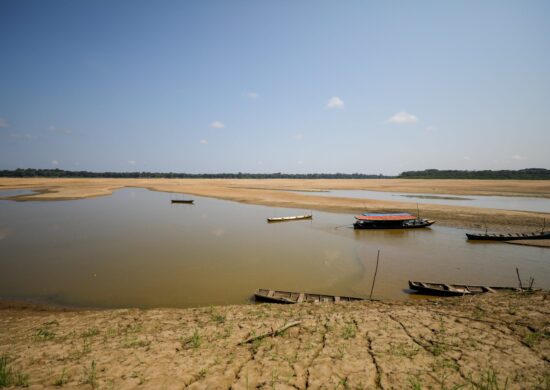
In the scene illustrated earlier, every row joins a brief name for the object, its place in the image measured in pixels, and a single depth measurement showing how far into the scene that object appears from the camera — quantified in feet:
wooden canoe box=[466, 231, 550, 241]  73.56
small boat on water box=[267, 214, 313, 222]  97.74
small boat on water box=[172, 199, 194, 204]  146.76
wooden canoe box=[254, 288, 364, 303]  37.63
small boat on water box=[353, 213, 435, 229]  90.58
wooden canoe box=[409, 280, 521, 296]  40.27
